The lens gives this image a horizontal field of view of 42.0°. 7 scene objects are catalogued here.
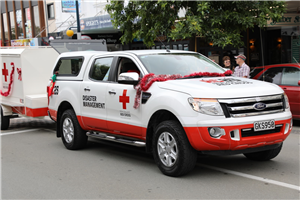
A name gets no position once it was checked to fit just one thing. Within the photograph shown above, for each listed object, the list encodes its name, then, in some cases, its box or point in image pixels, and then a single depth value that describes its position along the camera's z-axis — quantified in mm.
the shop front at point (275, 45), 18406
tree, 11922
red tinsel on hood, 5949
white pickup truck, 5211
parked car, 9742
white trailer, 10242
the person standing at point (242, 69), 10883
